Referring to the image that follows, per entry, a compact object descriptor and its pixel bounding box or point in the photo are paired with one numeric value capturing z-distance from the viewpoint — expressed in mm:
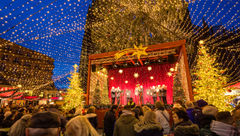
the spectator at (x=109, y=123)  4138
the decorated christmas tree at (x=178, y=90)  10461
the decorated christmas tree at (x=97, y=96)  11973
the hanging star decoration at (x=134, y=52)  11711
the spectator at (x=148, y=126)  2383
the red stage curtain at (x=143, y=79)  14741
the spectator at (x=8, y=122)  3985
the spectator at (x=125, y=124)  2605
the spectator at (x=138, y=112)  4203
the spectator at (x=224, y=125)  2055
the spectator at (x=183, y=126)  2214
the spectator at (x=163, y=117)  3718
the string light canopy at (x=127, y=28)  7638
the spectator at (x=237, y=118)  2691
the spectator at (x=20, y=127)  2570
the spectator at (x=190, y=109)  3910
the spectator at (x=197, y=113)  3521
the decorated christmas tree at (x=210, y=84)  7523
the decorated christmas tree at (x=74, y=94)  12992
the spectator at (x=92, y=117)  3746
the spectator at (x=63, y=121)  3096
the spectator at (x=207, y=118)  2367
